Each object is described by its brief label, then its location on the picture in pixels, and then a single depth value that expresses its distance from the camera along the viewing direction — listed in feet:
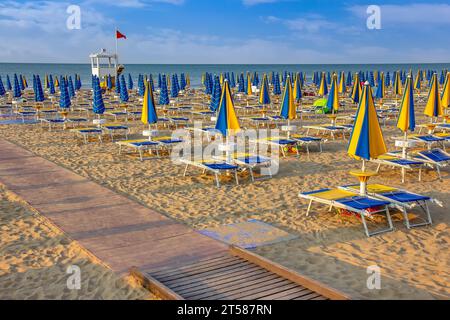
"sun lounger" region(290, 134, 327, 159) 44.44
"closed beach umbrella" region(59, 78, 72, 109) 60.85
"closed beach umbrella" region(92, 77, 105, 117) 52.37
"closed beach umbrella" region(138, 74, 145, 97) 86.89
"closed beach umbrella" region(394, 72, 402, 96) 82.55
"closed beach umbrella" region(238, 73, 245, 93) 100.78
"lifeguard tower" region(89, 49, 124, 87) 135.44
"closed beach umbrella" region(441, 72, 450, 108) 50.94
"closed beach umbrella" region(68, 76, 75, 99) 84.38
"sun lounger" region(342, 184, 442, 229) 24.17
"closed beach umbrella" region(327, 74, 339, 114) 49.32
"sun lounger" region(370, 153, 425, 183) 33.78
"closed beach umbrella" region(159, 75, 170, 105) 65.46
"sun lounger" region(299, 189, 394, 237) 23.24
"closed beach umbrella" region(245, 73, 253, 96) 100.01
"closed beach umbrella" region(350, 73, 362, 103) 60.34
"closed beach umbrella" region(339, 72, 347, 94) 98.53
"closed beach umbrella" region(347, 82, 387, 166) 24.39
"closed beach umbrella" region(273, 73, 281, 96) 86.93
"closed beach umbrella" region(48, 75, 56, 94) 98.46
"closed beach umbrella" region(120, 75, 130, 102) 79.61
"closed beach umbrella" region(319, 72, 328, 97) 84.74
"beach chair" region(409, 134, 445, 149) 41.85
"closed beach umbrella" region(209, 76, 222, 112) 51.44
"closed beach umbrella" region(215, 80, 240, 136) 33.55
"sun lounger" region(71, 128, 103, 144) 50.99
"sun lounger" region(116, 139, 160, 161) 42.16
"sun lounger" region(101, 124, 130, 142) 52.31
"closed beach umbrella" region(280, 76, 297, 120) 43.60
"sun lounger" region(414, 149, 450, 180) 34.94
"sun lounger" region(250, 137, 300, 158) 42.32
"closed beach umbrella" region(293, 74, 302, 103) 66.93
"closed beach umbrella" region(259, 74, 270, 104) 64.80
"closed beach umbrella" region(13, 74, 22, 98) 86.79
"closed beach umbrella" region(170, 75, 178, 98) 83.66
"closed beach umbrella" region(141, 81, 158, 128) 43.20
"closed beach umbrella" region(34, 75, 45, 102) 73.69
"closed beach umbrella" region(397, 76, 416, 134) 34.17
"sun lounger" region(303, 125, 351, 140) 51.32
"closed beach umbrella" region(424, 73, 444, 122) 44.24
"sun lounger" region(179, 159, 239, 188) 33.12
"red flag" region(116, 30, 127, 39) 123.82
